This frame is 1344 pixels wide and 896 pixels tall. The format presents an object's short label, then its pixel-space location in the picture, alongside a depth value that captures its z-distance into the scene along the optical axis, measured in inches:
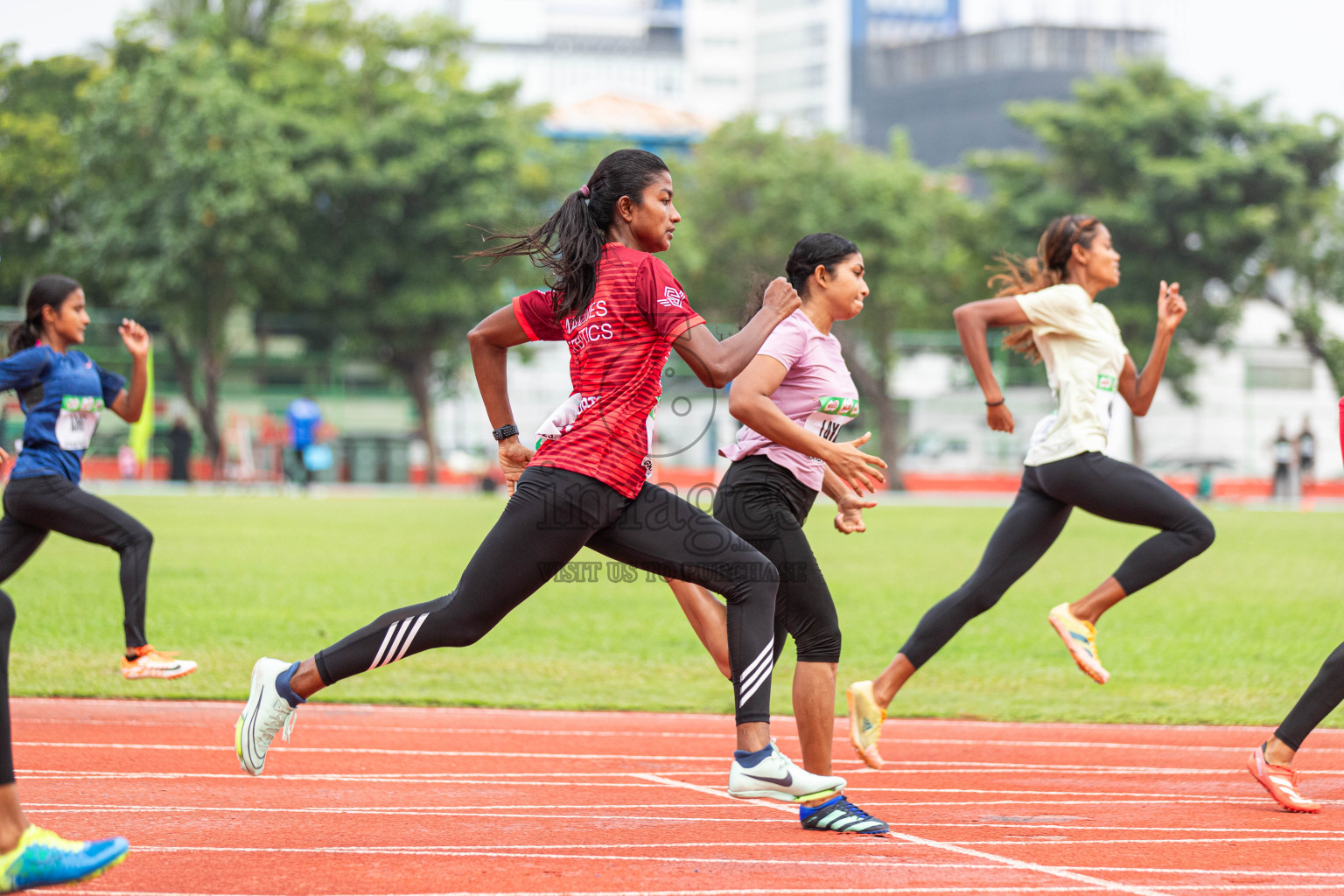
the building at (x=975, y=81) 4135.8
